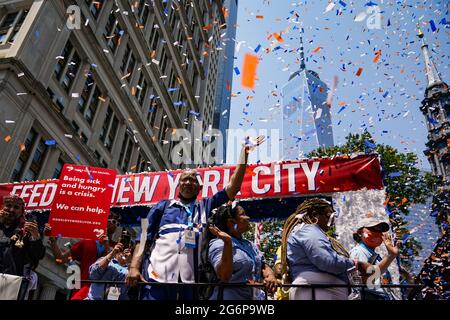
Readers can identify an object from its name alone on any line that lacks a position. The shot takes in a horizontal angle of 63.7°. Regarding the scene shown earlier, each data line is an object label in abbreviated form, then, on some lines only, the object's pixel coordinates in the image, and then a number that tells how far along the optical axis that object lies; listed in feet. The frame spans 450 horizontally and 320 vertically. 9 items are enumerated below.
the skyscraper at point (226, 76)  236.43
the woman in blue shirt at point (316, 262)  8.42
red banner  23.35
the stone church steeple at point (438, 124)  162.42
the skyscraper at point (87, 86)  45.62
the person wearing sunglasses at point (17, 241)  11.20
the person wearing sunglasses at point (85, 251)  14.52
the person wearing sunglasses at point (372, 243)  10.35
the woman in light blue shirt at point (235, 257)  8.44
